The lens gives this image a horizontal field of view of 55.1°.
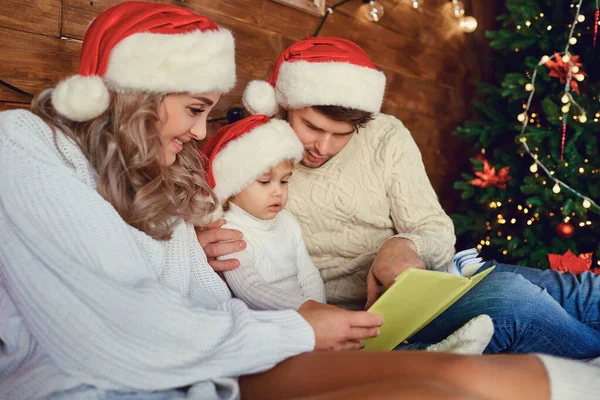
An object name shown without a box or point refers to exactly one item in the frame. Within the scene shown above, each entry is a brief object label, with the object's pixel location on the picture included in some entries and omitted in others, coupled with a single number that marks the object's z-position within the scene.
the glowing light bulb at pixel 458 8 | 3.23
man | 1.64
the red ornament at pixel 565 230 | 2.74
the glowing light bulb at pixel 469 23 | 3.28
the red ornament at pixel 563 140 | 2.72
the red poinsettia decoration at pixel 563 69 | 2.73
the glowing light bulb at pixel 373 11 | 2.84
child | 1.63
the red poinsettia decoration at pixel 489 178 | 2.98
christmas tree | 2.72
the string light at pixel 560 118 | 2.65
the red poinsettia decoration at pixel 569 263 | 2.53
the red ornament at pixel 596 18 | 2.72
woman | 1.02
